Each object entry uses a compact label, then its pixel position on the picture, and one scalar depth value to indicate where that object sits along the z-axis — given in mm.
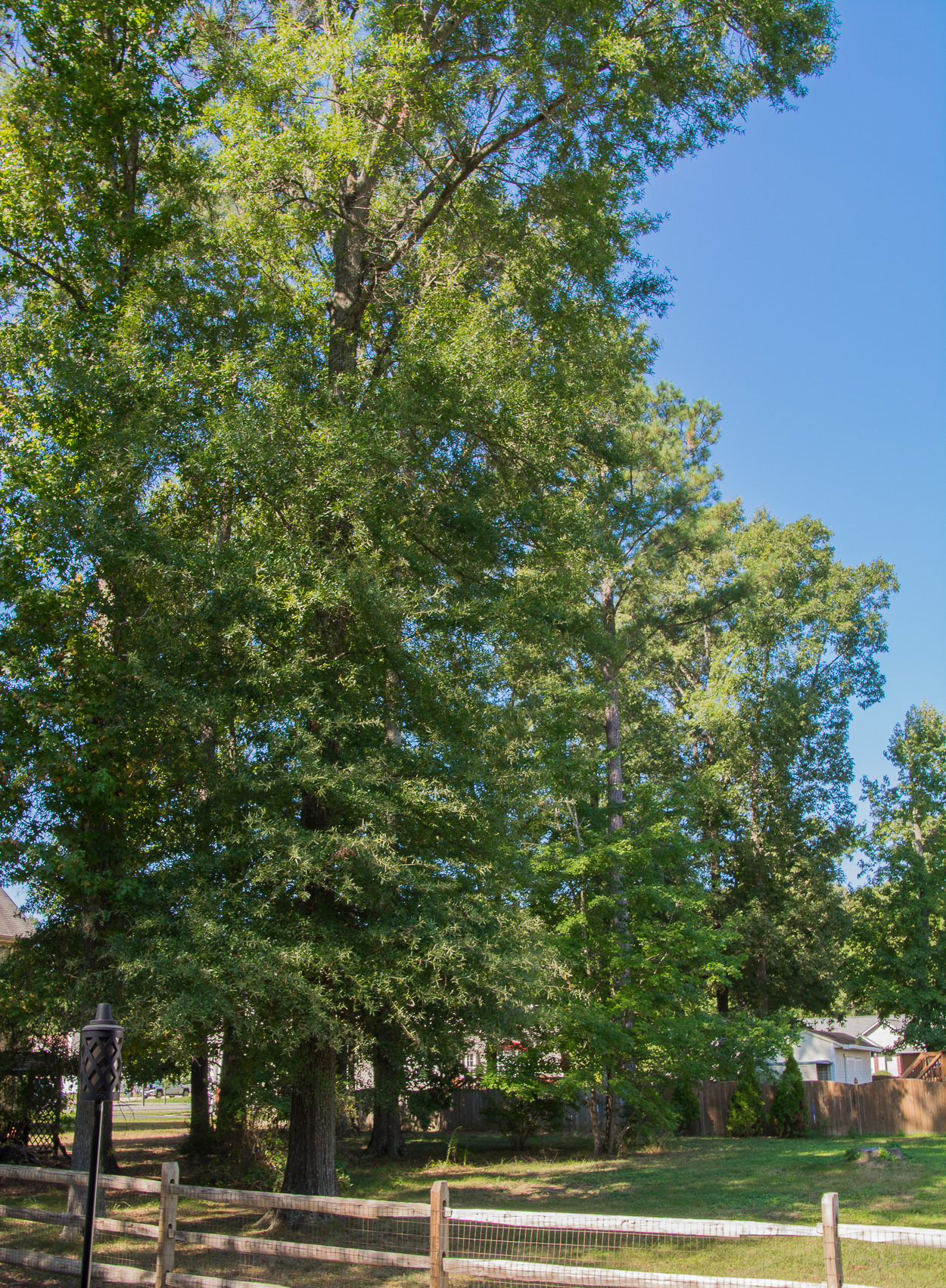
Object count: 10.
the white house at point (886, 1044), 40594
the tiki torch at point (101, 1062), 4715
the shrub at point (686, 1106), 23875
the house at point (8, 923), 21328
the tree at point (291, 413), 9273
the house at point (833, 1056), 35688
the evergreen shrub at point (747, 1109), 25312
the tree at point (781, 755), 29531
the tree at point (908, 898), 30734
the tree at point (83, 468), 9188
